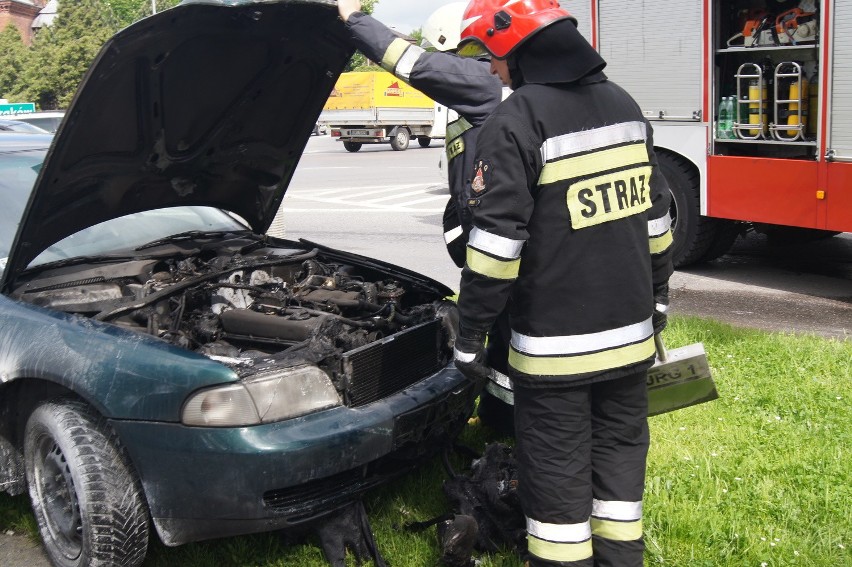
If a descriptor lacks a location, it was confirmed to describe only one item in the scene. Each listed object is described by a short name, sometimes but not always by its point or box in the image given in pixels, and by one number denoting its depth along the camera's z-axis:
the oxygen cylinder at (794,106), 6.90
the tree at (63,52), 44.00
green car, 2.97
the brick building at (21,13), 67.56
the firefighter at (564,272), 2.62
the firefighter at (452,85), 3.42
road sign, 18.18
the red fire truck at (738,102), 6.58
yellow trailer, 26.20
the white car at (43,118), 13.61
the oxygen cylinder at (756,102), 7.13
